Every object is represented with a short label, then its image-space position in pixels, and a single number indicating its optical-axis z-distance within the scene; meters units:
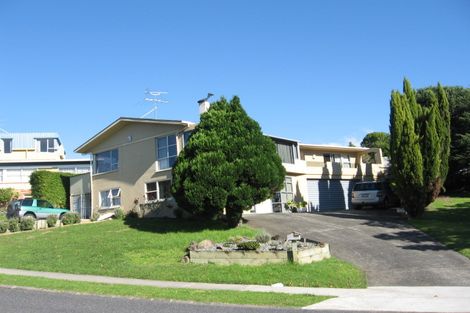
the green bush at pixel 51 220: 27.67
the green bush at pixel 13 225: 26.66
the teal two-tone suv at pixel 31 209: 30.07
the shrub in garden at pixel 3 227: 26.27
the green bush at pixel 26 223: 26.92
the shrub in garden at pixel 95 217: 30.50
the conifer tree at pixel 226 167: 20.69
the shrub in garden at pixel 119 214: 29.23
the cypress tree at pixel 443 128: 24.91
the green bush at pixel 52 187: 38.50
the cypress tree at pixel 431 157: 23.58
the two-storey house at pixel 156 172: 29.83
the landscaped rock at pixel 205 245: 16.85
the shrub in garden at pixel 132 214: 30.30
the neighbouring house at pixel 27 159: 52.03
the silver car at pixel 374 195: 31.03
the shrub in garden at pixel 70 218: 28.23
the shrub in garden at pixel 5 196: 45.50
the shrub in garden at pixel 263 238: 16.97
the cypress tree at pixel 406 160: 23.28
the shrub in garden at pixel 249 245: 15.54
